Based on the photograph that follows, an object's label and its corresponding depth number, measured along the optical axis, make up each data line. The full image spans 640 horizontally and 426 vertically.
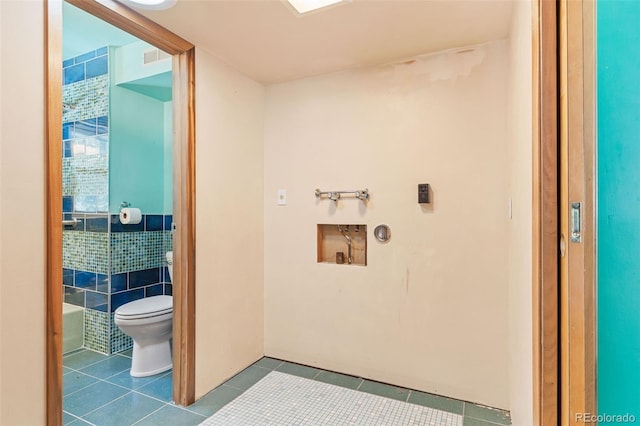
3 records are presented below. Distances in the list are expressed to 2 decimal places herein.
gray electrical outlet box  2.08
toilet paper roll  2.73
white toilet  2.20
